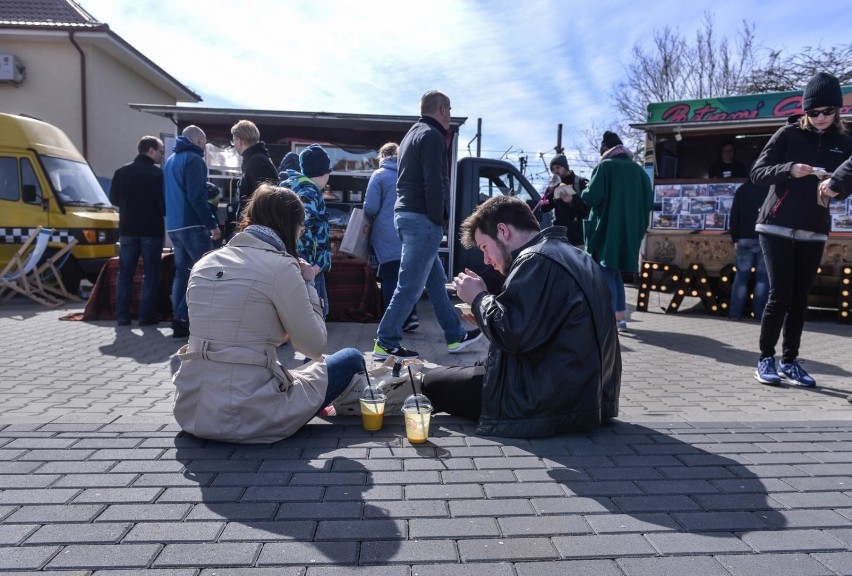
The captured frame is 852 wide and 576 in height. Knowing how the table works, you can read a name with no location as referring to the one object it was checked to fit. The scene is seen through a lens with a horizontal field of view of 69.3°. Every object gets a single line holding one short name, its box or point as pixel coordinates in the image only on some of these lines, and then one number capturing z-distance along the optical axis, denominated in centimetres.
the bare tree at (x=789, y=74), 1842
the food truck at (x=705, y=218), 818
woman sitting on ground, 274
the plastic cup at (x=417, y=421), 306
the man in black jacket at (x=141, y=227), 662
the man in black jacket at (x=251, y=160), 554
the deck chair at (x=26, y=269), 823
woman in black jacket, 425
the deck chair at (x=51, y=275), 849
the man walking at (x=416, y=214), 486
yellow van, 915
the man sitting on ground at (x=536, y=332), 286
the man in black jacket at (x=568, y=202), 771
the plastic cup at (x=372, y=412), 324
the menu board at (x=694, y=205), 893
